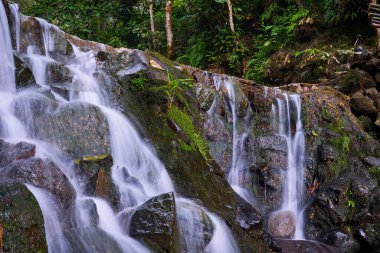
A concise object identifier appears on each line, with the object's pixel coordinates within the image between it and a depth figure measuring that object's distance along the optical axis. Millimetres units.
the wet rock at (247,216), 5598
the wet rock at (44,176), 3904
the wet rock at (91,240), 3658
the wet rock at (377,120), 9359
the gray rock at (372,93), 9898
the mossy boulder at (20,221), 3197
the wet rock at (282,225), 7176
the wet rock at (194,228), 4711
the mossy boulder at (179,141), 5547
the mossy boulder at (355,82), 10266
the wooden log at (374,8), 10747
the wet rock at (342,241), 6785
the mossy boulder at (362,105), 9570
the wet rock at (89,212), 4102
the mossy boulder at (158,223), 4203
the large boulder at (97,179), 4601
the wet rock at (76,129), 4984
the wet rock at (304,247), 6309
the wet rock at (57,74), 6355
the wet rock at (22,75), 5445
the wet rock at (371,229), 7043
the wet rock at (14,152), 3998
